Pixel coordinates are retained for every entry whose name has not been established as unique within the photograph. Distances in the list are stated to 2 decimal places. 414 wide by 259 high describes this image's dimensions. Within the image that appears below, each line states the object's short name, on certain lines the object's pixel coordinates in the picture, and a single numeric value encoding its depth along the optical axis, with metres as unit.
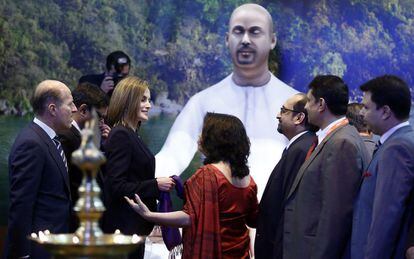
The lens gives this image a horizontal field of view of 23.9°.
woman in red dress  5.78
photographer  8.87
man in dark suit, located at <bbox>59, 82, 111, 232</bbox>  5.92
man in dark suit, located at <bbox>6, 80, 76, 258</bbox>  5.34
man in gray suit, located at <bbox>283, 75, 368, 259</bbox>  5.46
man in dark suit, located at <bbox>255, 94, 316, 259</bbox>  5.98
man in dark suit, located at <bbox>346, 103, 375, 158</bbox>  6.89
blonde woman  5.93
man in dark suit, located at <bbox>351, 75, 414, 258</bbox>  5.07
